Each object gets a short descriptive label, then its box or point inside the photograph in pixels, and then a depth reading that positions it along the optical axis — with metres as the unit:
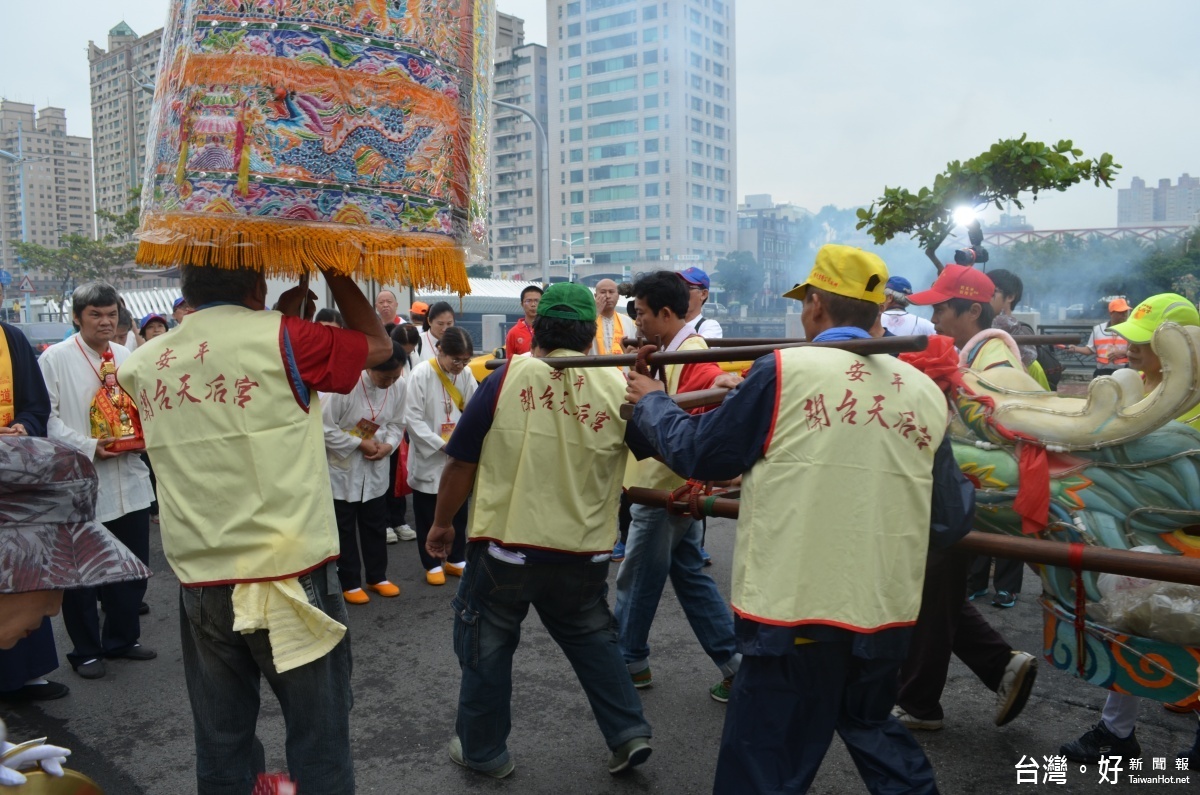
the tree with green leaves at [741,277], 61.44
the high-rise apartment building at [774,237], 80.31
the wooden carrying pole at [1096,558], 2.47
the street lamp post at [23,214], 31.28
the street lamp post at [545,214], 19.47
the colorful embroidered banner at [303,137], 2.45
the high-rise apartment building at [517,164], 82.56
